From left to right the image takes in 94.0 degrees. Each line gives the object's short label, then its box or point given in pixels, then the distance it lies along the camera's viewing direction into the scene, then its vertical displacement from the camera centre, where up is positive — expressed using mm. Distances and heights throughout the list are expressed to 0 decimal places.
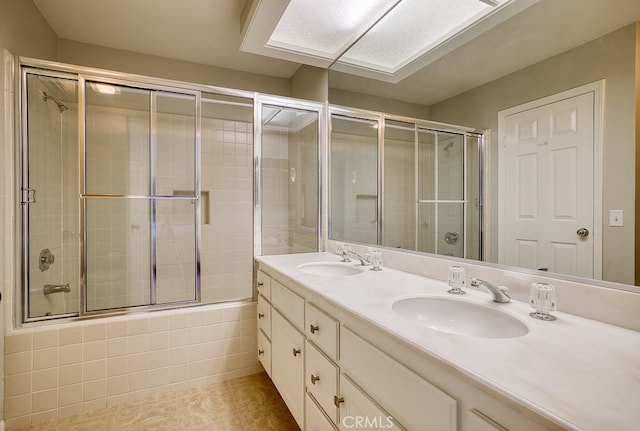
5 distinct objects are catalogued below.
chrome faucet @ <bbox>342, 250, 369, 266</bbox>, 1782 -278
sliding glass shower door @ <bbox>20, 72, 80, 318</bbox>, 1746 +102
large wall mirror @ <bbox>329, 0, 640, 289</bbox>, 833 +410
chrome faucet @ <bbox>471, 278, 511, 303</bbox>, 1010 -272
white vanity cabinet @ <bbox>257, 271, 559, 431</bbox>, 605 -484
